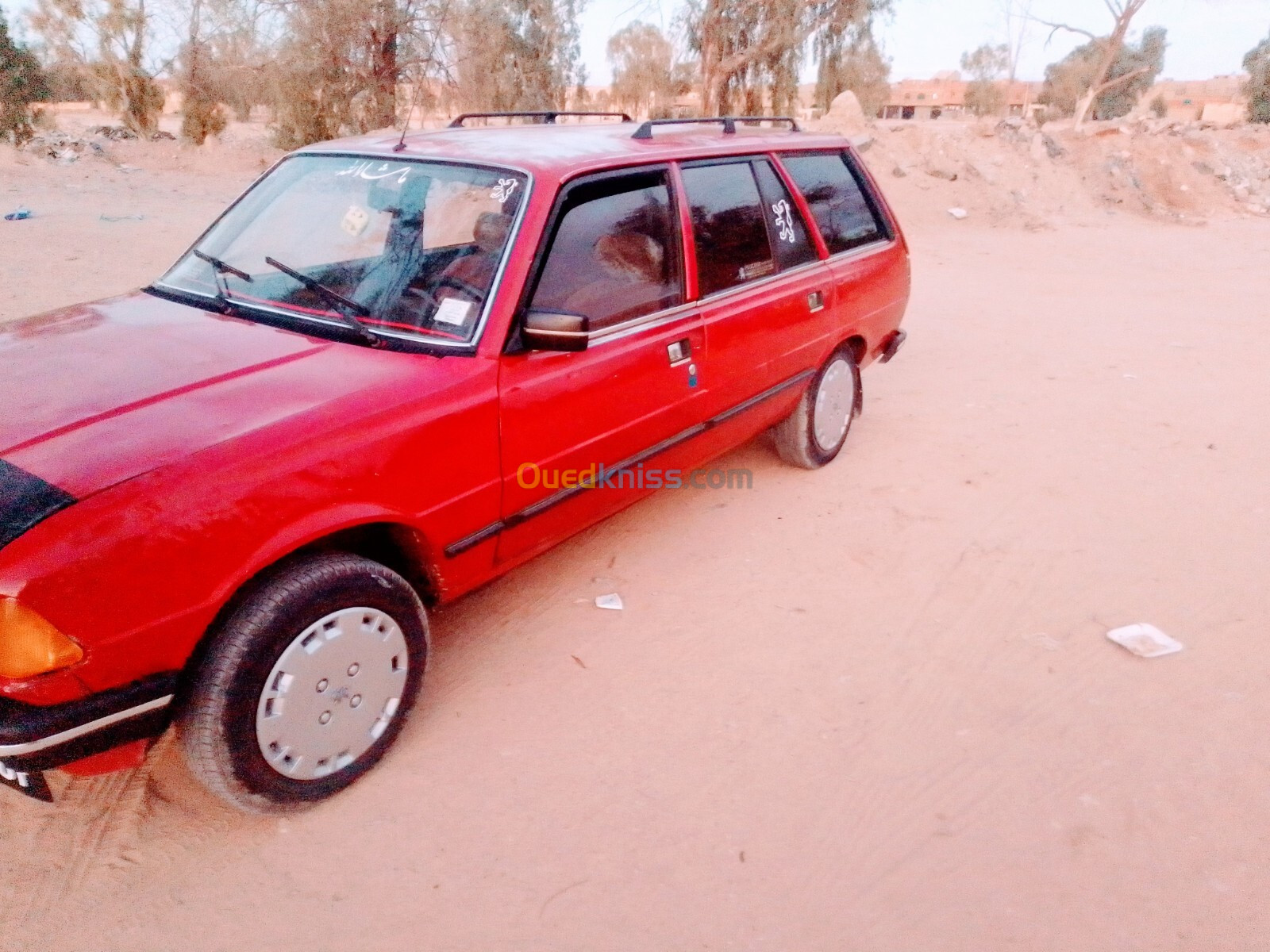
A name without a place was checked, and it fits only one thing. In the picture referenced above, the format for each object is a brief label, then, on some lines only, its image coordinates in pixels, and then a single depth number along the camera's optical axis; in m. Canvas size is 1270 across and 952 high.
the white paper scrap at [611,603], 3.42
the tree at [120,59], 24.20
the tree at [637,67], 33.38
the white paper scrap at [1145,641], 3.22
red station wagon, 1.88
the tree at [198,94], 22.38
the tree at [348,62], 18.59
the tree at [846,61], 20.53
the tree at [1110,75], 44.19
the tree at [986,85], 50.12
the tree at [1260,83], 37.56
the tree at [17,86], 20.94
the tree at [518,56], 21.25
